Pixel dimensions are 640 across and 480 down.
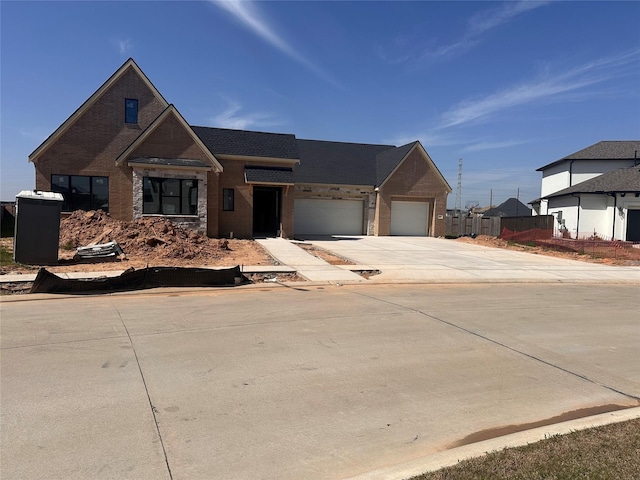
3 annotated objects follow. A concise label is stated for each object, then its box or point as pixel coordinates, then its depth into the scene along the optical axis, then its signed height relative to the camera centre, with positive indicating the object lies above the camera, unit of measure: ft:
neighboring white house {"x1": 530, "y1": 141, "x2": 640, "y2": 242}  106.11 +9.73
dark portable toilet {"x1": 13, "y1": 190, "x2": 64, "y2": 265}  48.21 -1.55
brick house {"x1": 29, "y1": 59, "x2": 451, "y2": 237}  75.77 +8.39
